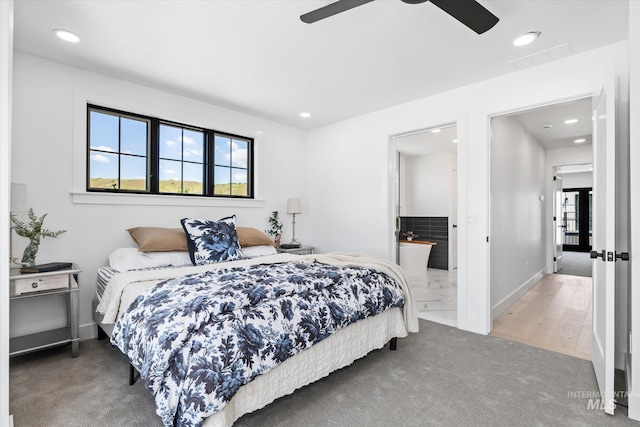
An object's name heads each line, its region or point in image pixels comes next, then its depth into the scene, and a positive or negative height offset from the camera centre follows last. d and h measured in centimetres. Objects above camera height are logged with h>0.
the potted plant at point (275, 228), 466 -19
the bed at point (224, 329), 150 -67
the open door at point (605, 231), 191 -10
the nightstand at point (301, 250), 448 -49
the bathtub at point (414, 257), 613 -79
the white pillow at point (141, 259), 284 -39
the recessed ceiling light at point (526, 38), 245 +134
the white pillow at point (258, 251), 360 -40
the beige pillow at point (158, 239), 301 -22
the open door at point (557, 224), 653 -21
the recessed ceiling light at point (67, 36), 246 +136
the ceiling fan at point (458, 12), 169 +110
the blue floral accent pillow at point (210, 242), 307 -26
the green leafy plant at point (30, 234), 258 -15
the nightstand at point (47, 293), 241 -59
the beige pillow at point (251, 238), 362 -26
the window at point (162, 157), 330 +66
